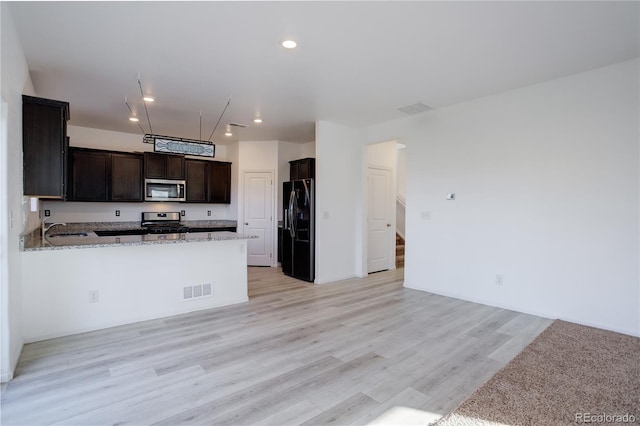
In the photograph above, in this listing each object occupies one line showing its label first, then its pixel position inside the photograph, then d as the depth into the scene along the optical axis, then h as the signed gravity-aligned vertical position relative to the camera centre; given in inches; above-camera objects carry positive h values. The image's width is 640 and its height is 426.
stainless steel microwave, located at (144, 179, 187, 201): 247.6 +11.6
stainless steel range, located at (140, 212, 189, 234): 245.2 -14.8
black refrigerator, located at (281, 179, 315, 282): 223.8 -17.4
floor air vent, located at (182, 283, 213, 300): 157.5 -42.9
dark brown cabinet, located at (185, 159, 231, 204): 270.2 +20.4
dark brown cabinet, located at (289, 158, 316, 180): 237.1 +28.5
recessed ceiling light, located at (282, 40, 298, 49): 114.6 +58.0
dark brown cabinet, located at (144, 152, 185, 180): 247.9 +30.3
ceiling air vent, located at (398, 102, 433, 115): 183.5 +57.5
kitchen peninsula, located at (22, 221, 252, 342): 124.8 -32.8
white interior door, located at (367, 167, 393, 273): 254.7 -11.5
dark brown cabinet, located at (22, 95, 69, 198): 116.6 +20.9
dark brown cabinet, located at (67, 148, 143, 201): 224.1 +20.5
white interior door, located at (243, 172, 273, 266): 282.5 -8.4
